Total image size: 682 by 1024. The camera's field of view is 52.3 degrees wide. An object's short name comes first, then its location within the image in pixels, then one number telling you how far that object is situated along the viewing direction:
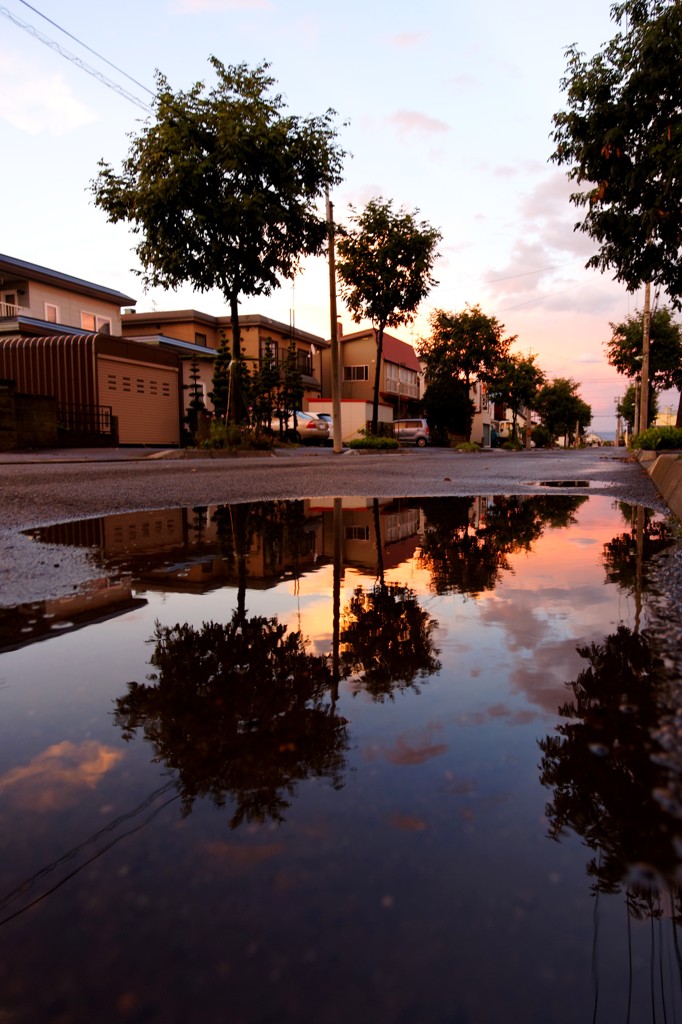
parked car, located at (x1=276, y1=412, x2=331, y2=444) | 34.88
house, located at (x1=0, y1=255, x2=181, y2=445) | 25.34
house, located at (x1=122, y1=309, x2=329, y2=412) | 36.22
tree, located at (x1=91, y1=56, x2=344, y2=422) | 22.05
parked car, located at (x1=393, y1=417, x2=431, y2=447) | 48.34
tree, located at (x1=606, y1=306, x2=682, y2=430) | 46.88
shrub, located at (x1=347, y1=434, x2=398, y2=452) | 29.03
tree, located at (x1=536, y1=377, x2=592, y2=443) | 104.25
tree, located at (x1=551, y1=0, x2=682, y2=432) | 9.87
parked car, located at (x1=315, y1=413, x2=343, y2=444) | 36.56
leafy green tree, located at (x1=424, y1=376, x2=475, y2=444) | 60.62
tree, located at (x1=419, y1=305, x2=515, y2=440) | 58.81
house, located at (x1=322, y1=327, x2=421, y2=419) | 56.34
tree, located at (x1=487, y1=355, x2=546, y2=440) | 68.44
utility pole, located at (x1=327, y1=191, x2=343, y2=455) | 25.42
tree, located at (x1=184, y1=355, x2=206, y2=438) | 29.48
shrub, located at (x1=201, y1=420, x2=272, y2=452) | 21.80
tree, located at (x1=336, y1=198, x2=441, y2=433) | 36.50
